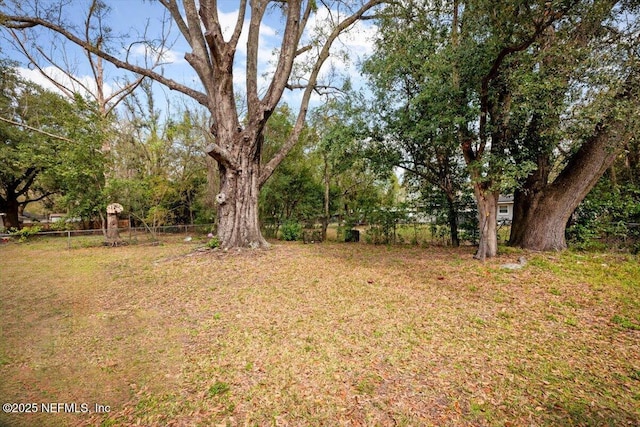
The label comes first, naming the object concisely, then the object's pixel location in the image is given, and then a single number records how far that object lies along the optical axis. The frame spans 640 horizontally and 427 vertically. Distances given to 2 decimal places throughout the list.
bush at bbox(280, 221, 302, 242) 11.91
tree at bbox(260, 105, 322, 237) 12.68
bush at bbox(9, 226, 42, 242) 9.57
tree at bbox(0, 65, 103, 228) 9.37
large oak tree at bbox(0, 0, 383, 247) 7.28
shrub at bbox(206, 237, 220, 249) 7.61
